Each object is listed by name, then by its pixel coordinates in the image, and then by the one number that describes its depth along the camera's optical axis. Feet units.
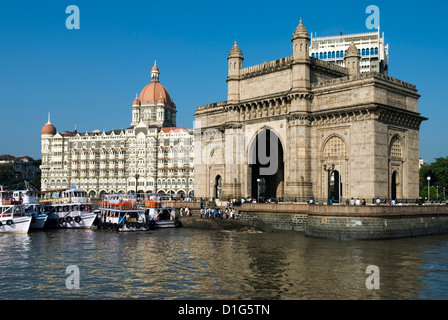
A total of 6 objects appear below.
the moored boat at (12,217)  160.35
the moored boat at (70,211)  185.57
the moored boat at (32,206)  175.50
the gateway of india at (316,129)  152.97
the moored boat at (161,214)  175.75
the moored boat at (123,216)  165.68
